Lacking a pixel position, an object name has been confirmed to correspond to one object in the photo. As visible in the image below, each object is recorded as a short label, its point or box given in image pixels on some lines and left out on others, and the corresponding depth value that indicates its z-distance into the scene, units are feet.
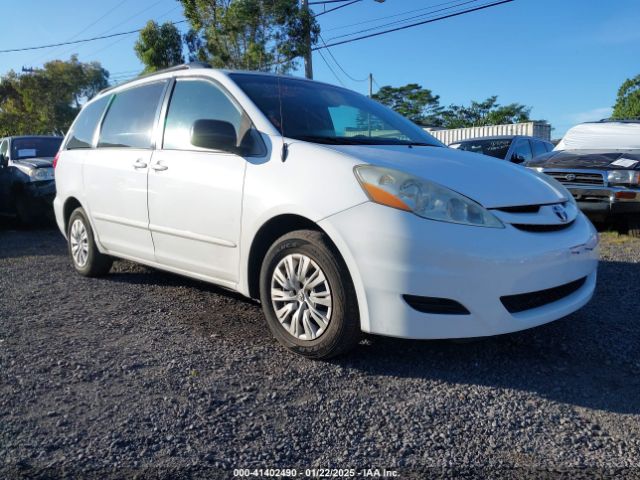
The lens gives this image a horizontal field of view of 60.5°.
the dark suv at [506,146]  31.96
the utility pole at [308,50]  55.47
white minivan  8.74
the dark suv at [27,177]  28.73
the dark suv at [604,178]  20.67
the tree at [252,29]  53.31
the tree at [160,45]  62.18
